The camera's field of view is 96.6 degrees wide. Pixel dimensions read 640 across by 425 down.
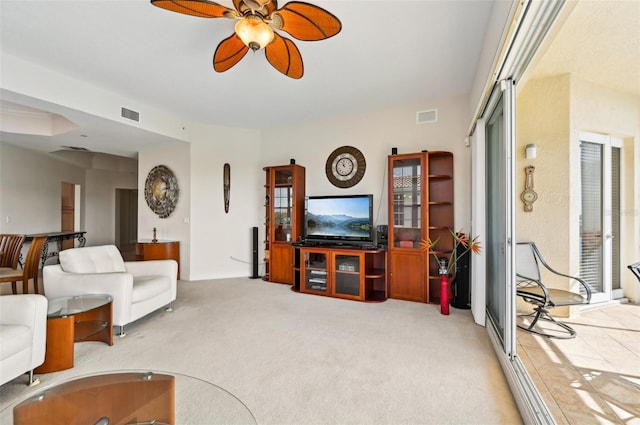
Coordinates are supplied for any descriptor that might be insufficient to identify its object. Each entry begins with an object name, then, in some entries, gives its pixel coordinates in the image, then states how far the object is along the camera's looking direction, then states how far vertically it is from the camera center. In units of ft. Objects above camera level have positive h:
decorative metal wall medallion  17.03 +1.36
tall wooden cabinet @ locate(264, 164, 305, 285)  15.80 -0.16
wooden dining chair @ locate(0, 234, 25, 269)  12.40 -1.63
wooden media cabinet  12.90 -2.79
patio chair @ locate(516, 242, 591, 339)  8.45 -2.53
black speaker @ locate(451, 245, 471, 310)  11.60 -2.80
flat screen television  13.51 -0.33
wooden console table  16.11 -2.12
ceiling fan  6.07 +4.40
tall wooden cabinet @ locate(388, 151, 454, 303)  12.48 -0.26
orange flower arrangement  10.19 -1.32
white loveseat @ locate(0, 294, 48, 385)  5.97 -2.59
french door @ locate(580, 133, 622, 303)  7.48 -0.03
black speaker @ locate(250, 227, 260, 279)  16.88 -2.45
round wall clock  14.84 +2.49
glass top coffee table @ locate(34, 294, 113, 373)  7.04 -3.15
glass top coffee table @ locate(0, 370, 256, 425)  4.04 -2.89
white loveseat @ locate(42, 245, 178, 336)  9.02 -2.34
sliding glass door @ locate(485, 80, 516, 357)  6.95 -0.03
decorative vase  10.84 -3.16
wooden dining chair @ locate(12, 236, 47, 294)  12.01 -2.21
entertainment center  12.64 -1.21
